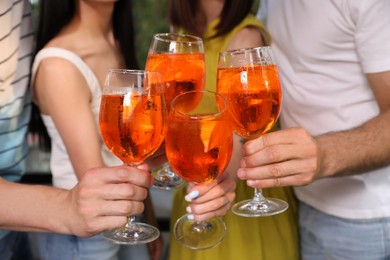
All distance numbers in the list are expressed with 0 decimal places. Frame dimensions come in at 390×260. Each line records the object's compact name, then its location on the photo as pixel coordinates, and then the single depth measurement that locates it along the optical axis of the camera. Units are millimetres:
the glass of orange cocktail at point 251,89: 1057
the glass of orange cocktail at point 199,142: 1010
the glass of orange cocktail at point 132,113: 1014
